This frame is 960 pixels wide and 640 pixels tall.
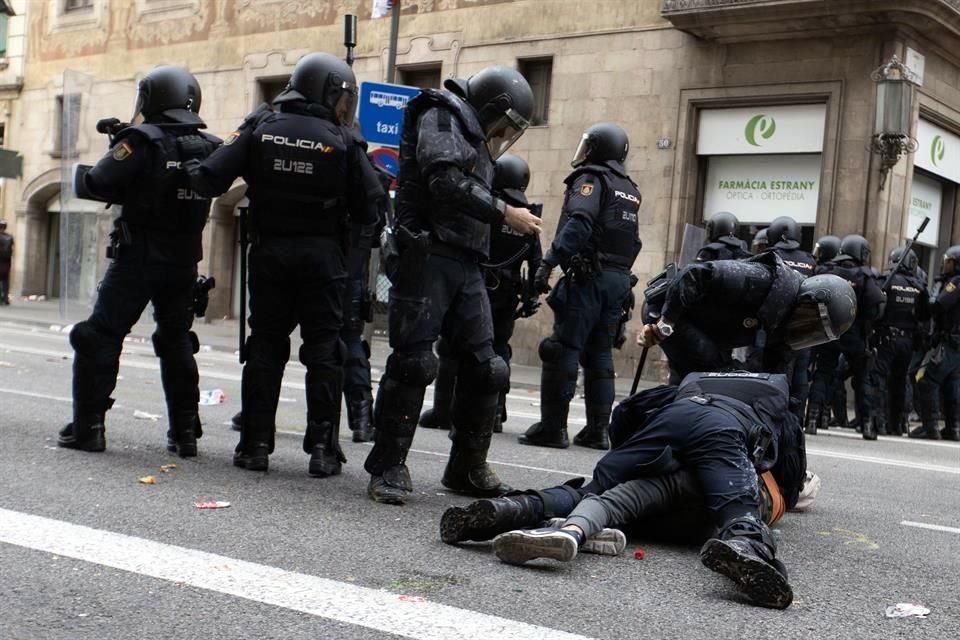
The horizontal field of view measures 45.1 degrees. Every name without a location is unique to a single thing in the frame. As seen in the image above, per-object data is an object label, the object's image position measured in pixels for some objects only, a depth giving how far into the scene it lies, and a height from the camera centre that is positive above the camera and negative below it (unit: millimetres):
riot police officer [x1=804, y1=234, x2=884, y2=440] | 11422 -295
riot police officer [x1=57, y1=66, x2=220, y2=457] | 5898 +101
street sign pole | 15172 +3083
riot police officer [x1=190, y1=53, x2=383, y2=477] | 5410 +217
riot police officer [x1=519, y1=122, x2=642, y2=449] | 7816 +150
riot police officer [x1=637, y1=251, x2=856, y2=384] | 5047 -54
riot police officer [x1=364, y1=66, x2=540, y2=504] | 4926 +60
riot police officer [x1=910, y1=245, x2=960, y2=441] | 11852 -489
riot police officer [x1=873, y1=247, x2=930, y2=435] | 11883 -79
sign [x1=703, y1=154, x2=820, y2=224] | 16281 +1672
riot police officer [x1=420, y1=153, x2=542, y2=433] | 8023 +33
